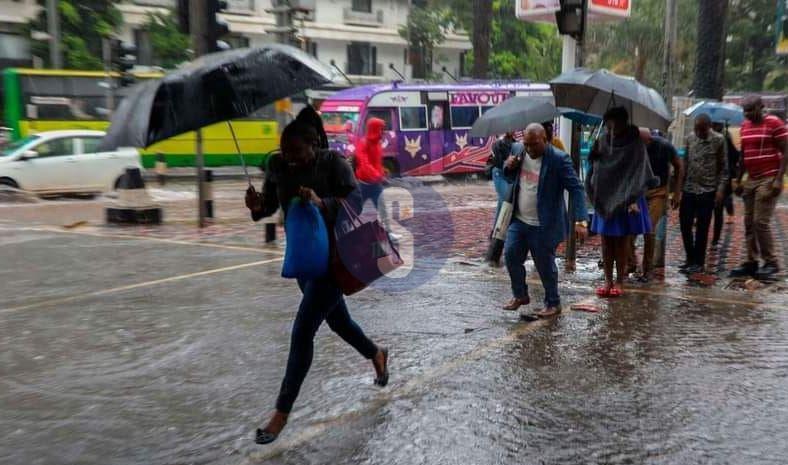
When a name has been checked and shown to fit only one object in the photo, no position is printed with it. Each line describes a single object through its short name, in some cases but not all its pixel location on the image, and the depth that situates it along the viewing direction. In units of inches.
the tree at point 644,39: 1286.9
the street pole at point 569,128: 327.6
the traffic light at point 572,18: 317.1
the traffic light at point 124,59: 688.4
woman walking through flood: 153.0
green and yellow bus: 884.0
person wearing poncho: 263.4
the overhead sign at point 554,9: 433.7
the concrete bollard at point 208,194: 509.2
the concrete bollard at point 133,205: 510.0
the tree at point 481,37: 1080.8
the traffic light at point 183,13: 414.3
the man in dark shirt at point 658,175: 288.4
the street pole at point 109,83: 904.8
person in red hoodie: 374.9
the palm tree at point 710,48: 563.8
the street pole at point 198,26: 413.1
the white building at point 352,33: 1505.9
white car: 669.3
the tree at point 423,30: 1635.1
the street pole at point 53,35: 1031.0
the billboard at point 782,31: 778.2
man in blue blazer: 235.1
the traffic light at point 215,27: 407.8
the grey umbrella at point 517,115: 306.7
